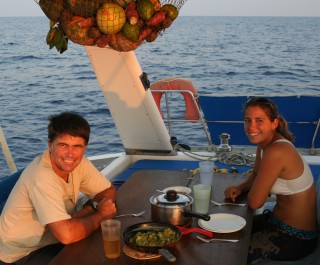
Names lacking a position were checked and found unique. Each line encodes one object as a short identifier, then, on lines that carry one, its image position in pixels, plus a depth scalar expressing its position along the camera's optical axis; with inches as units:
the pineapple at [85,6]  81.1
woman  104.3
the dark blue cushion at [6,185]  114.9
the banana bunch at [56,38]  92.7
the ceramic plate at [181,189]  111.9
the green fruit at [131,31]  84.4
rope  189.9
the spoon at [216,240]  86.6
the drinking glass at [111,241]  80.9
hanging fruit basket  81.9
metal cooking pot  91.7
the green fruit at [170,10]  88.6
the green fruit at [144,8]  83.8
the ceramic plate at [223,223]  90.4
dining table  79.7
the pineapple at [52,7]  83.0
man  91.4
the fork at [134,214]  100.1
